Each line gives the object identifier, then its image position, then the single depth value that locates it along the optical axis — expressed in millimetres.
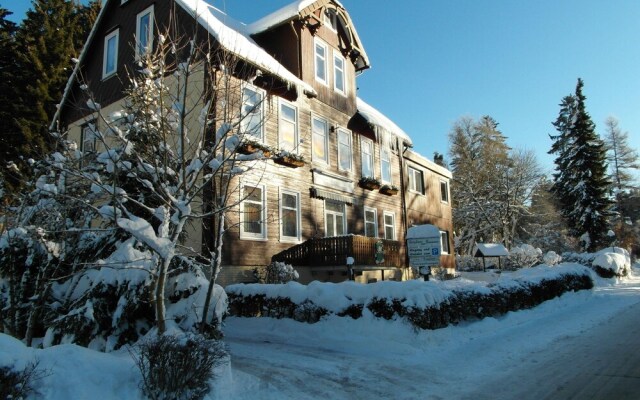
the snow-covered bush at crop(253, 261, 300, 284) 13992
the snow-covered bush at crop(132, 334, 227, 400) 4746
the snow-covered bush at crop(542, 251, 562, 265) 31781
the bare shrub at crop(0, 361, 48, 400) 3803
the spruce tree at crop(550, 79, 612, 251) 38594
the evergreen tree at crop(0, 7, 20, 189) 20953
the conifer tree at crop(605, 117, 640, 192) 52531
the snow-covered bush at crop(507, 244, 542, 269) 34156
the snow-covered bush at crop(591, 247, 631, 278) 27562
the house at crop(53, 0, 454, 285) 15641
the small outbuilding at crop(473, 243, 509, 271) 33031
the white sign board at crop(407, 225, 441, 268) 12492
